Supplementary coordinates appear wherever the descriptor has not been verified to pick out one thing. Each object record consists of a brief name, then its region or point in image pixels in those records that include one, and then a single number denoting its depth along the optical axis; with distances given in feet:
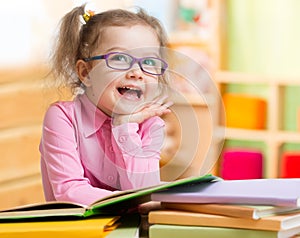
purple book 4.35
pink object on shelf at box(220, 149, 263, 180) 15.33
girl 4.96
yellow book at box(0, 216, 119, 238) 4.38
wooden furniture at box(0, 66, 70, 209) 11.32
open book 4.44
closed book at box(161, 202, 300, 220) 4.30
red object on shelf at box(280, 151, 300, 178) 14.71
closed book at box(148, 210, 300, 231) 4.29
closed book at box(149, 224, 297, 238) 4.32
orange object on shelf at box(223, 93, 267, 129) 15.95
